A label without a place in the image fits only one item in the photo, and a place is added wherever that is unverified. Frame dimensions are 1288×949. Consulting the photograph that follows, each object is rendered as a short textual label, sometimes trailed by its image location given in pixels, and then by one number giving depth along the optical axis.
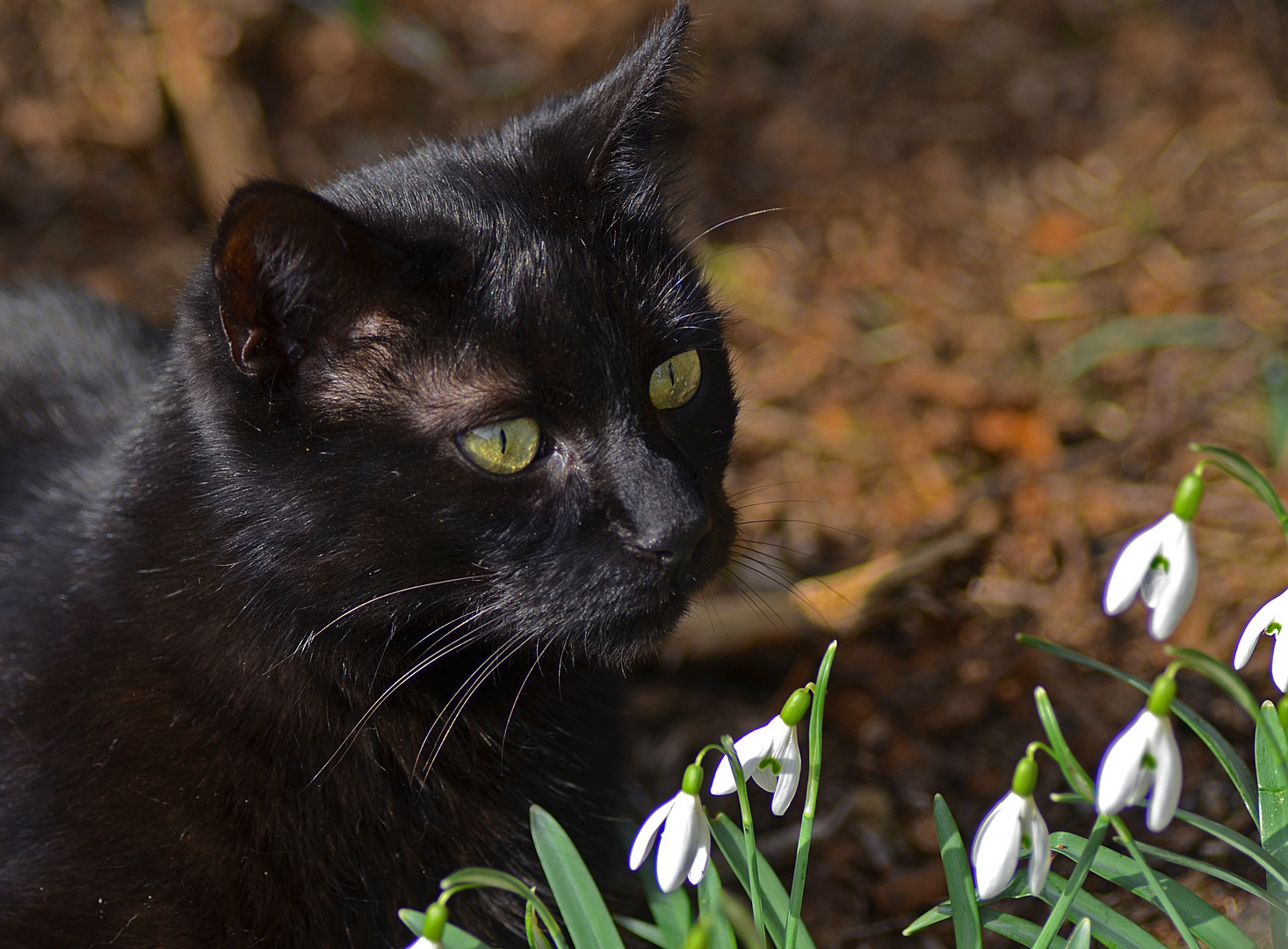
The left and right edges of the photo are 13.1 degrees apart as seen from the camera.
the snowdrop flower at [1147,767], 1.32
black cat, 1.41
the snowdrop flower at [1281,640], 1.37
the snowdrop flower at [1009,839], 1.33
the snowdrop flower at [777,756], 1.35
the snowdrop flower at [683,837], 1.35
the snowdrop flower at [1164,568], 1.33
